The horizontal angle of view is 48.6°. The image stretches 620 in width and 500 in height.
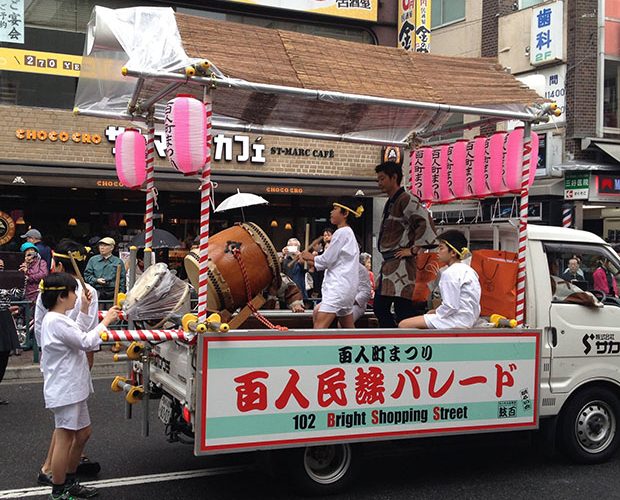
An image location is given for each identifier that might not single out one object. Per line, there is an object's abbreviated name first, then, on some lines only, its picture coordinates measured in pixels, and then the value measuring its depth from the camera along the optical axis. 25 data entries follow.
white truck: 4.46
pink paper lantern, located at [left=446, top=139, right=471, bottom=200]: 6.92
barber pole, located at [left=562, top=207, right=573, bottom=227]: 18.58
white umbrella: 10.75
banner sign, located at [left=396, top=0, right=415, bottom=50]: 17.78
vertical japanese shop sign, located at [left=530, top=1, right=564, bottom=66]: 18.83
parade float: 4.53
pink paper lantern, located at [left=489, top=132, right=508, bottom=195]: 6.12
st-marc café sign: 15.22
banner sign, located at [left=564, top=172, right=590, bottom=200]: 18.50
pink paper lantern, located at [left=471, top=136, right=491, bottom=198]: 6.45
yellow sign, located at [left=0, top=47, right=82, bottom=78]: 14.78
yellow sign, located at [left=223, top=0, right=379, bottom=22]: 17.20
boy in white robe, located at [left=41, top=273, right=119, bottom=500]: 4.54
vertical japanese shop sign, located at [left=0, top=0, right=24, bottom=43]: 14.58
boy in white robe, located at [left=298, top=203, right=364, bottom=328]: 5.75
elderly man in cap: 10.19
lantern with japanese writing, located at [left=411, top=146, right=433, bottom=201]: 7.46
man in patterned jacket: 6.32
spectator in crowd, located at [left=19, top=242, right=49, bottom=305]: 10.40
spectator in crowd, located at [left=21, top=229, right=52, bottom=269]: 10.76
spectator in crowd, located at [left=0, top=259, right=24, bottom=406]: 7.43
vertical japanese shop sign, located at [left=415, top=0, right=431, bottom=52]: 17.62
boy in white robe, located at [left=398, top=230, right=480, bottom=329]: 5.23
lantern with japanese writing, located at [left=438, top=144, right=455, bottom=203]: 7.12
